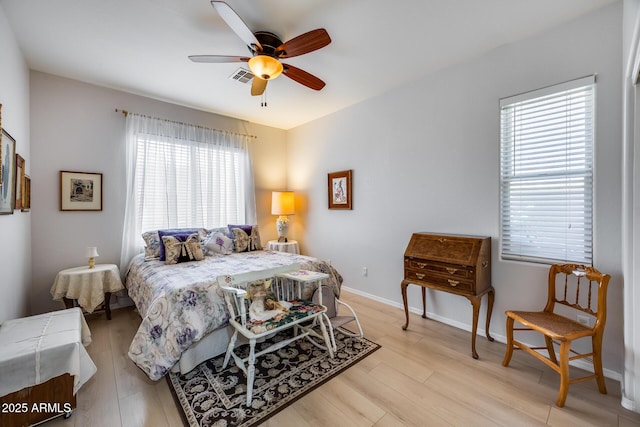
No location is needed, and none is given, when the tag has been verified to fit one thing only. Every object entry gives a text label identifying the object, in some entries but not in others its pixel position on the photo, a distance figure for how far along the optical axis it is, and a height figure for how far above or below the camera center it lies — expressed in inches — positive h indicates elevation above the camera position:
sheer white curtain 130.6 +18.8
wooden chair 64.6 -30.9
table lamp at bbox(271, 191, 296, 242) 174.9 +1.7
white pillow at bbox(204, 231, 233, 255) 133.7 -16.8
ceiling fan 70.0 +48.8
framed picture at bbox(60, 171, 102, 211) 114.4 +9.6
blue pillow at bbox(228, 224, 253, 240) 145.4 -9.4
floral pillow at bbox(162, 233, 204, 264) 114.7 -17.1
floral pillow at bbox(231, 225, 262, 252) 141.2 -16.0
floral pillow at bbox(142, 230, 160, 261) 122.2 -15.8
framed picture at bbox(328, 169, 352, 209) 149.5 +12.8
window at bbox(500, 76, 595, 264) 79.7 +12.2
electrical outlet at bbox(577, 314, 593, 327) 78.3 -33.2
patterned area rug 62.6 -48.6
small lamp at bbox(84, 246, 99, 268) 111.1 -18.0
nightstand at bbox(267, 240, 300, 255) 166.9 -22.8
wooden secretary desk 87.3 -20.0
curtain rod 127.8 +49.9
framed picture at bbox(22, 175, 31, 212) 93.0 +6.2
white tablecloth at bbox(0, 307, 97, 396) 55.7 -32.0
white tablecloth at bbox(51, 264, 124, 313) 103.0 -29.9
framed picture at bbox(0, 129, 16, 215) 70.9 +11.2
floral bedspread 71.7 -30.1
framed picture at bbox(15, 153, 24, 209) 84.9 +10.9
